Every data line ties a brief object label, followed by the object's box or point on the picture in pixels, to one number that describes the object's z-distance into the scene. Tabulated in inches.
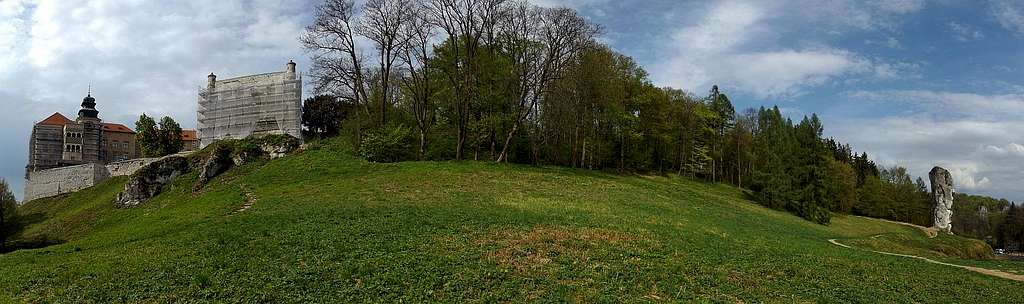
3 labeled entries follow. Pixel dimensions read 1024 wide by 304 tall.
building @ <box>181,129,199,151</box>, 3735.2
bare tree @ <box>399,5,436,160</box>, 1745.8
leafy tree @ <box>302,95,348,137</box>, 2594.7
